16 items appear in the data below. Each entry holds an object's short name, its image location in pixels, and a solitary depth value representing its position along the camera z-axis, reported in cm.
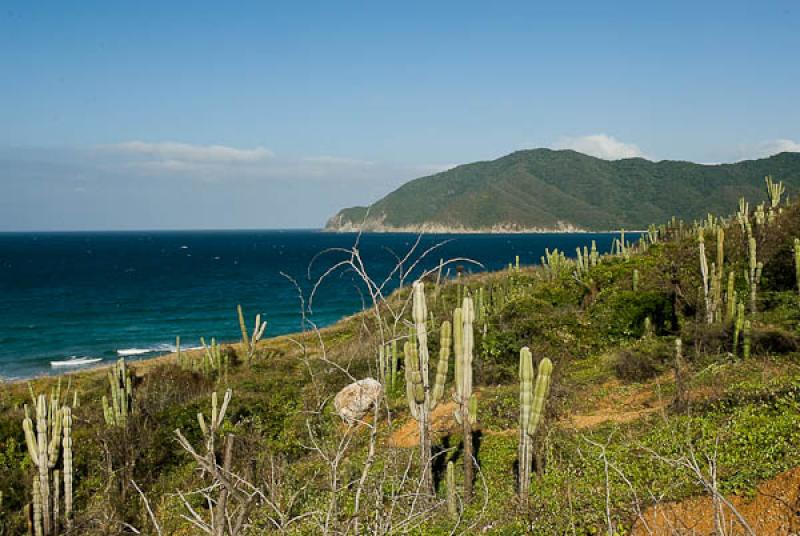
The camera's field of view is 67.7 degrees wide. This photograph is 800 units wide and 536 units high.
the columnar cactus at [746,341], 1399
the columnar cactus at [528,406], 874
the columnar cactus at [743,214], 2241
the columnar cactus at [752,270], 1688
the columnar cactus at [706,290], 1705
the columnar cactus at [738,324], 1446
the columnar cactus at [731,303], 1589
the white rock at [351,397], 1513
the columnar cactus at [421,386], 871
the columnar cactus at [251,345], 2334
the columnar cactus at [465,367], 904
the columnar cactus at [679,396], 1144
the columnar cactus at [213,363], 2125
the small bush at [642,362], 1509
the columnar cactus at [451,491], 888
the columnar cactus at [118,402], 1395
